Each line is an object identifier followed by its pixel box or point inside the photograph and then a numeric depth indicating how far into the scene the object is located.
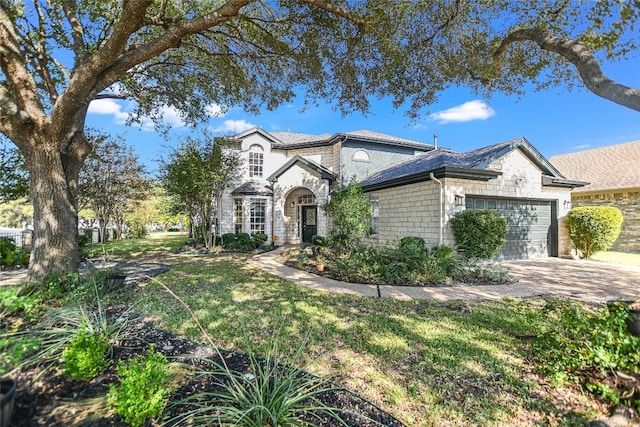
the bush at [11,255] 9.05
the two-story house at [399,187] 10.12
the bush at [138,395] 1.98
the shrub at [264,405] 1.99
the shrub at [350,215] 10.03
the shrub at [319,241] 13.82
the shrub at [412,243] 8.91
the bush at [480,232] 9.09
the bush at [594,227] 10.80
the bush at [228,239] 15.38
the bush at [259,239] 16.15
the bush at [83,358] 2.52
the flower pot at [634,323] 2.65
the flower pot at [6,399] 1.71
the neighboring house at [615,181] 13.09
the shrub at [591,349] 2.50
